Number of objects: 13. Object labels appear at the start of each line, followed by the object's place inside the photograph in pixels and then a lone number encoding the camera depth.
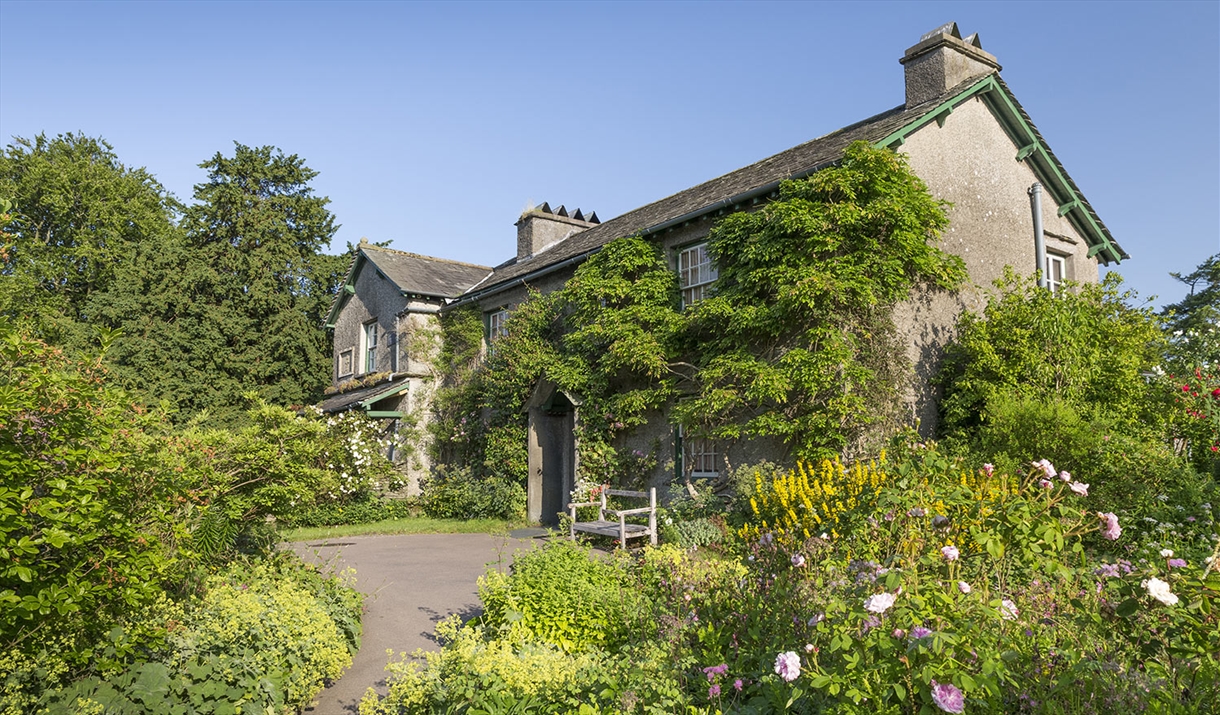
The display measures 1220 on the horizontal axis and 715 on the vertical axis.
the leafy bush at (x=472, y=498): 17.14
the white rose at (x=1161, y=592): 3.02
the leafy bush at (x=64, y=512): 4.38
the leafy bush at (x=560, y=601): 6.14
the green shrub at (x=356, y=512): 17.98
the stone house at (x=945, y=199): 13.27
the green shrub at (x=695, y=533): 10.79
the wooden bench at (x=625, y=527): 10.90
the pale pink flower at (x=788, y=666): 3.36
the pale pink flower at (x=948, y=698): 2.96
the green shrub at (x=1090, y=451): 9.71
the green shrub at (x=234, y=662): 4.98
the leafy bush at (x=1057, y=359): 11.80
